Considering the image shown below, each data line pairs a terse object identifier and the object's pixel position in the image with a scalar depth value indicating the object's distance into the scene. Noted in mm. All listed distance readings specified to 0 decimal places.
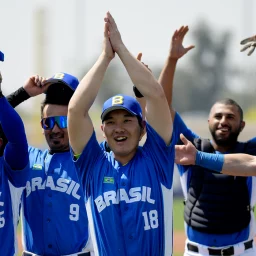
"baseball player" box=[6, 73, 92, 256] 11703
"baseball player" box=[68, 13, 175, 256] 9609
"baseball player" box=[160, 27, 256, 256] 14039
